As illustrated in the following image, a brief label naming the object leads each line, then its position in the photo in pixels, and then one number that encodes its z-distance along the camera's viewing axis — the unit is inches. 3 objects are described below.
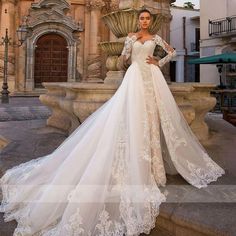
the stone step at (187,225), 91.8
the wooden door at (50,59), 801.6
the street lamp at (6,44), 596.4
